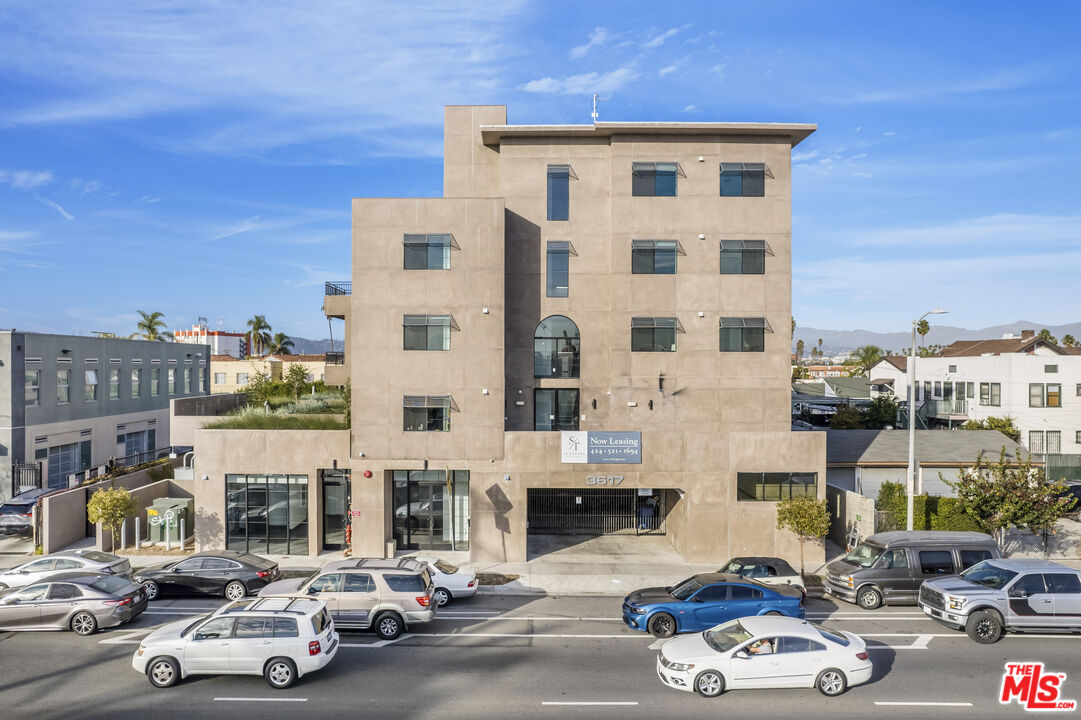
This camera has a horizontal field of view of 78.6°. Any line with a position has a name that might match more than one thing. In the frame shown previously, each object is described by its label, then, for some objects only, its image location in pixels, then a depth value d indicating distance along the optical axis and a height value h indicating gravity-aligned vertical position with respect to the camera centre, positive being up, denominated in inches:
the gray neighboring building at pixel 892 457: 1124.5 -155.1
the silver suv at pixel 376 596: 655.8 -231.0
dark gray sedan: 655.8 -241.1
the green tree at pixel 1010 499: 918.4 -184.8
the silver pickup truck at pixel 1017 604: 654.5 -235.0
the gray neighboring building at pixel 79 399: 1328.7 -80.6
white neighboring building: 1614.2 -57.0
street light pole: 935.0 -137.8
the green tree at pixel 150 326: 3051.2 +184.0
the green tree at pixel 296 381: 1758.6 -41.7
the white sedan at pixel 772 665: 523.8 -236.2
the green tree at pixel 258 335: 3969.0 +188.1
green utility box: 1029.8 -237.3
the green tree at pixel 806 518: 906.1 -206.7
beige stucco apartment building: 979.3 +36.8
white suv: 533.0 -229.2
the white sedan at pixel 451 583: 768.9 -255.3
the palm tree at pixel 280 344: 4106.8 +137.9
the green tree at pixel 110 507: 953.5 -206.7
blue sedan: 661.3 -240.8
